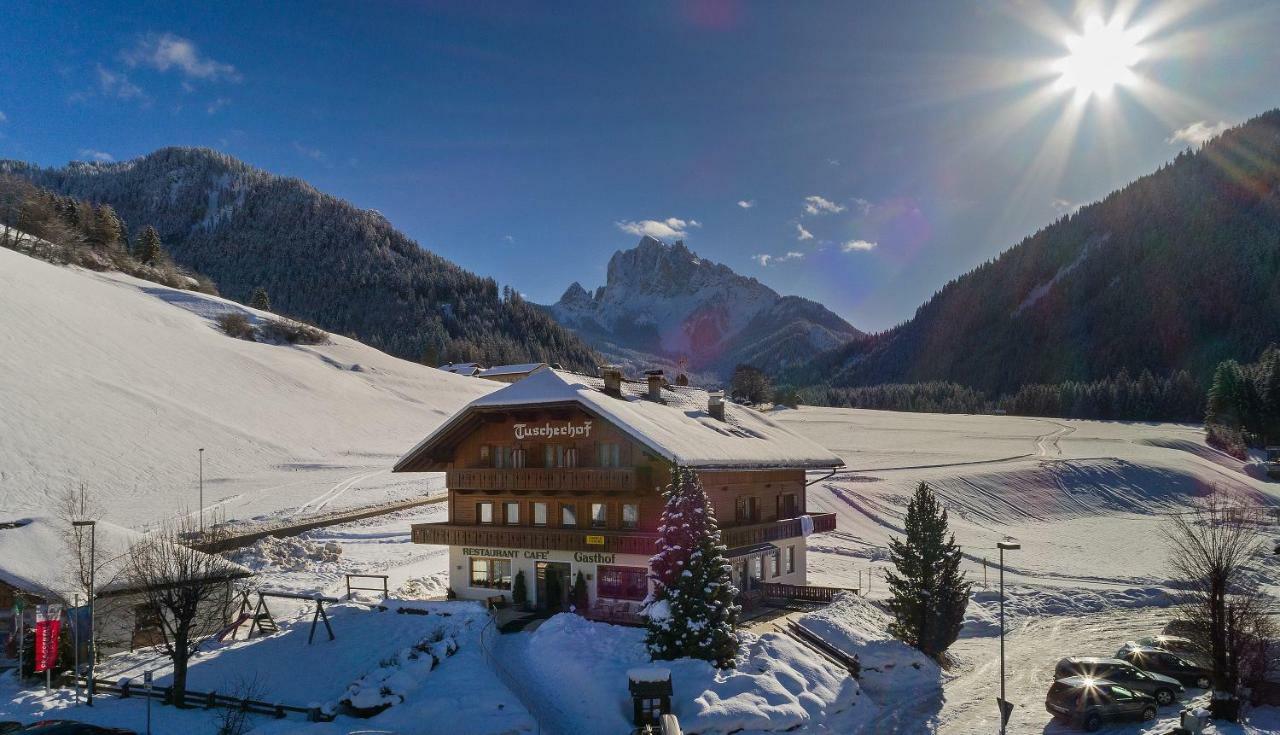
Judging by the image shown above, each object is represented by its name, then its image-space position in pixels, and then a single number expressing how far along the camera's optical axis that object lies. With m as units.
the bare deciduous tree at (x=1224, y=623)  24.09
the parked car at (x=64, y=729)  18.05
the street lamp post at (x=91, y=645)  22.77
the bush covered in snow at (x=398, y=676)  22.73
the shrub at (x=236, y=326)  107.56
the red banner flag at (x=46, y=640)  23.48
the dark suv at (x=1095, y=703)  24.44
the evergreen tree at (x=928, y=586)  31.50
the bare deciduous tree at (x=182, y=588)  23.02
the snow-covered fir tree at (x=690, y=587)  25.34
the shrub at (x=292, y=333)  114.63
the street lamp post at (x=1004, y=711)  21.69
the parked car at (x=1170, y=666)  28.47
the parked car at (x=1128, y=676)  25.91
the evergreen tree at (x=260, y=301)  153.88
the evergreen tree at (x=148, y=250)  143.75
